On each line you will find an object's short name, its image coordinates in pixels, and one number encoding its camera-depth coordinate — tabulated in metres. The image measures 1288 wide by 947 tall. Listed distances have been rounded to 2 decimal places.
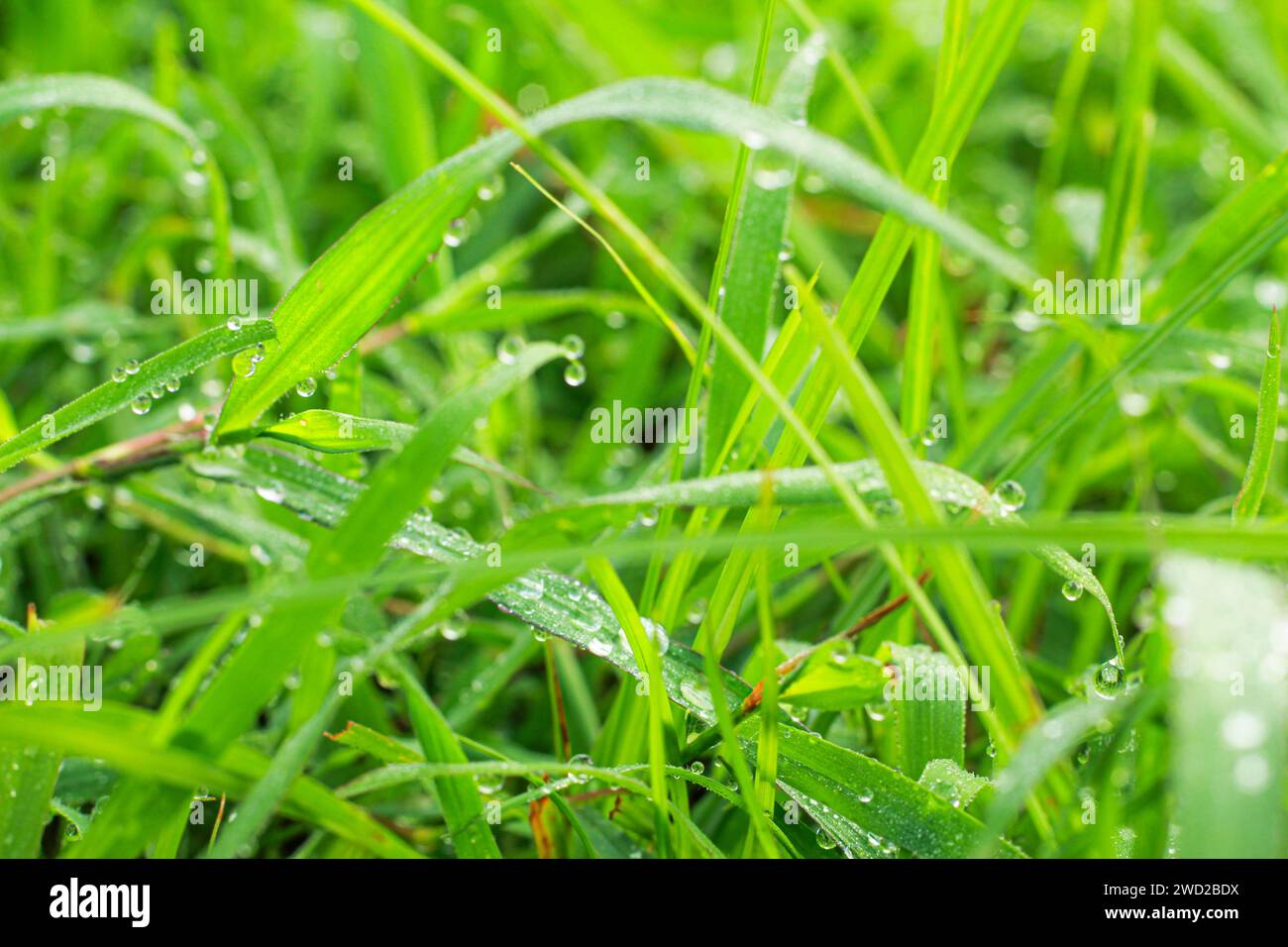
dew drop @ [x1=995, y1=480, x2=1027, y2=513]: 0.29
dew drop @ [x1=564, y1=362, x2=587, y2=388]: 0.30
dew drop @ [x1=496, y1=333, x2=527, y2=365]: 0.31
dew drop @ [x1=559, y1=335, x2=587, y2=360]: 0.31
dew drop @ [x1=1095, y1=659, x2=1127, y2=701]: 0.27
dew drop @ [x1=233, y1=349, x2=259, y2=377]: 0.28
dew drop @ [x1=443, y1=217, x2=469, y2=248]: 0.30
